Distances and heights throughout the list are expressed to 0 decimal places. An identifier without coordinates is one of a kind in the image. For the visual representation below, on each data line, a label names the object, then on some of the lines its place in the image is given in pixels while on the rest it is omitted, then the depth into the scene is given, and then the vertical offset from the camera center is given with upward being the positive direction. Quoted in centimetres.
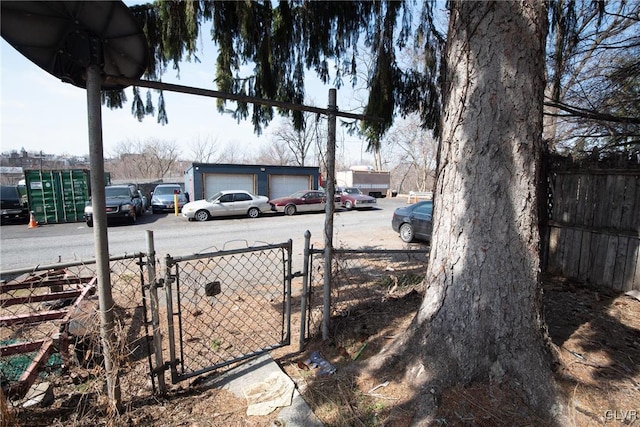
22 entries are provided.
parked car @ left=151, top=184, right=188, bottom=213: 1783 -142
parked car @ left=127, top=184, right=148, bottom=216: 1563 -170
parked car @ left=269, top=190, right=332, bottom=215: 1688 -152
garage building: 1834 -31
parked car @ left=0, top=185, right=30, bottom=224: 1389 -150
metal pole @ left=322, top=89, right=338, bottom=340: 298 -28
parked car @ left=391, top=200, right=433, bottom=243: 923 -139
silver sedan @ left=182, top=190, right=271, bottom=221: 1456 -153
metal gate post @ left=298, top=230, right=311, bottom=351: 300 -114
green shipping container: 1354 -91
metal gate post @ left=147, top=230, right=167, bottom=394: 230 -101
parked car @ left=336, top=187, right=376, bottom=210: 1969 -164
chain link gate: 265 -180
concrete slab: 224 -169
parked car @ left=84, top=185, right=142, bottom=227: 1265 -132
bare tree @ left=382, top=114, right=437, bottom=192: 3906 +276
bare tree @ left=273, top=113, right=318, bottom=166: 3695 +346
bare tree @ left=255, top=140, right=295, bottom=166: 5103 +301
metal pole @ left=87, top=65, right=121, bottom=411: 197 -38
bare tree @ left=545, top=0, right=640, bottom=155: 463 +183
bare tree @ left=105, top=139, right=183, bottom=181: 4981 +167
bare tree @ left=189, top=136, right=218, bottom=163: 5122 +298
